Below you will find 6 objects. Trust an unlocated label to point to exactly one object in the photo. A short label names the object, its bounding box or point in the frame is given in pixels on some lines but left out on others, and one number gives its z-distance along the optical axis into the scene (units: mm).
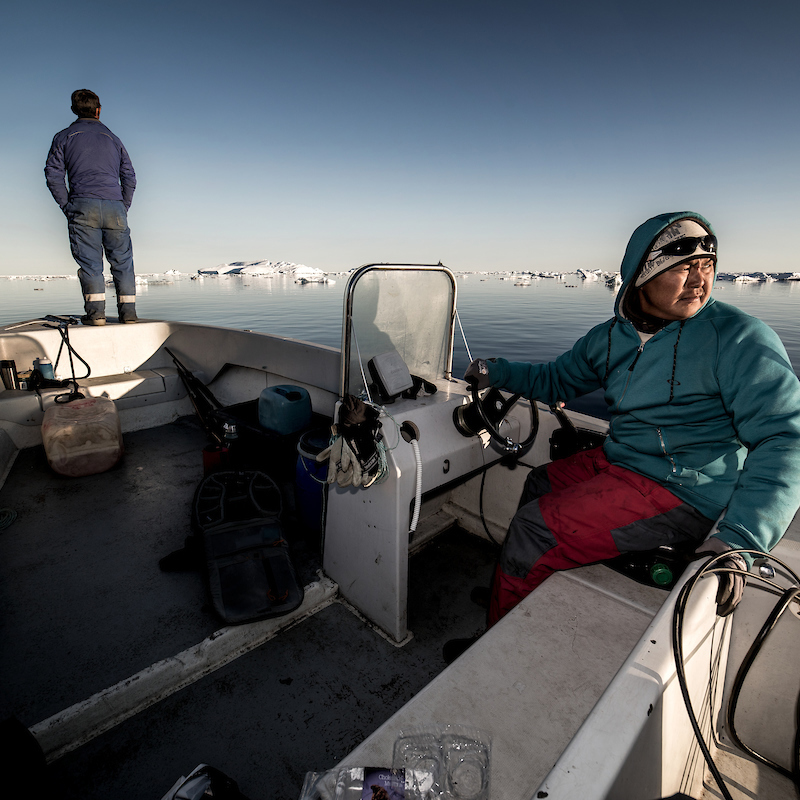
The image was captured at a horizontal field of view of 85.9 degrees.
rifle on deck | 4164
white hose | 1780
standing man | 4086
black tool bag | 1921
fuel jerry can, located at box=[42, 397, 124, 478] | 3113
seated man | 1324
